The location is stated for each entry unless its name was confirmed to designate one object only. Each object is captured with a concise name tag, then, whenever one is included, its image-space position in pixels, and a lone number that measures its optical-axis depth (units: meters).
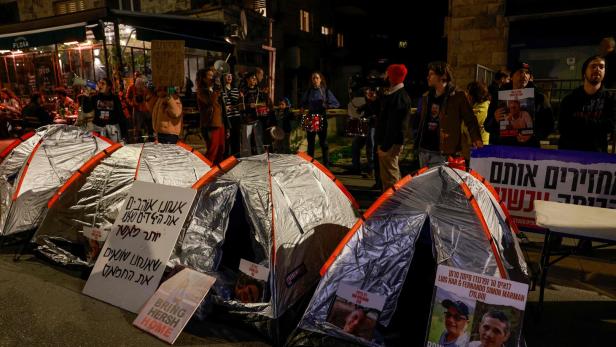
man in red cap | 5.07
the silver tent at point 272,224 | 3.29
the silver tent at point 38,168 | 4.98
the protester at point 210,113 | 7.09
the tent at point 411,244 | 2.83
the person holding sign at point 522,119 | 4.47
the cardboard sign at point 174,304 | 3.18
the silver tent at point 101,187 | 4.47
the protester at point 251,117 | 7.96
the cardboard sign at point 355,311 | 2.84
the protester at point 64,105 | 11.80
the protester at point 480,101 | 6.34
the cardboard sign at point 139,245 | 3.58
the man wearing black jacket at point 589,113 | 4.08
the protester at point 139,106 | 9.84
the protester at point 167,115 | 6.17
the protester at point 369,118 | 7.33
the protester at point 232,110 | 7.71
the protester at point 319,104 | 7.76
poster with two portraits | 2.54
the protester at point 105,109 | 7.75
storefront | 8.66
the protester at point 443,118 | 4.62
